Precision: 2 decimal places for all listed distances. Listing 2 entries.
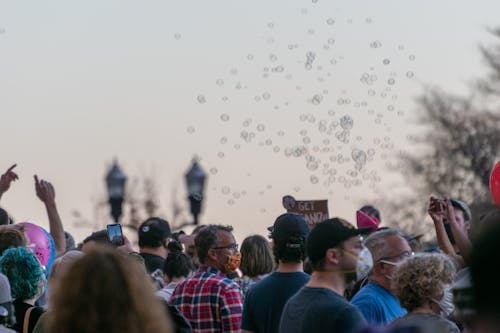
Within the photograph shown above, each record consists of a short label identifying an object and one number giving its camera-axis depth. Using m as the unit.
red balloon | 14.03
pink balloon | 13.54
